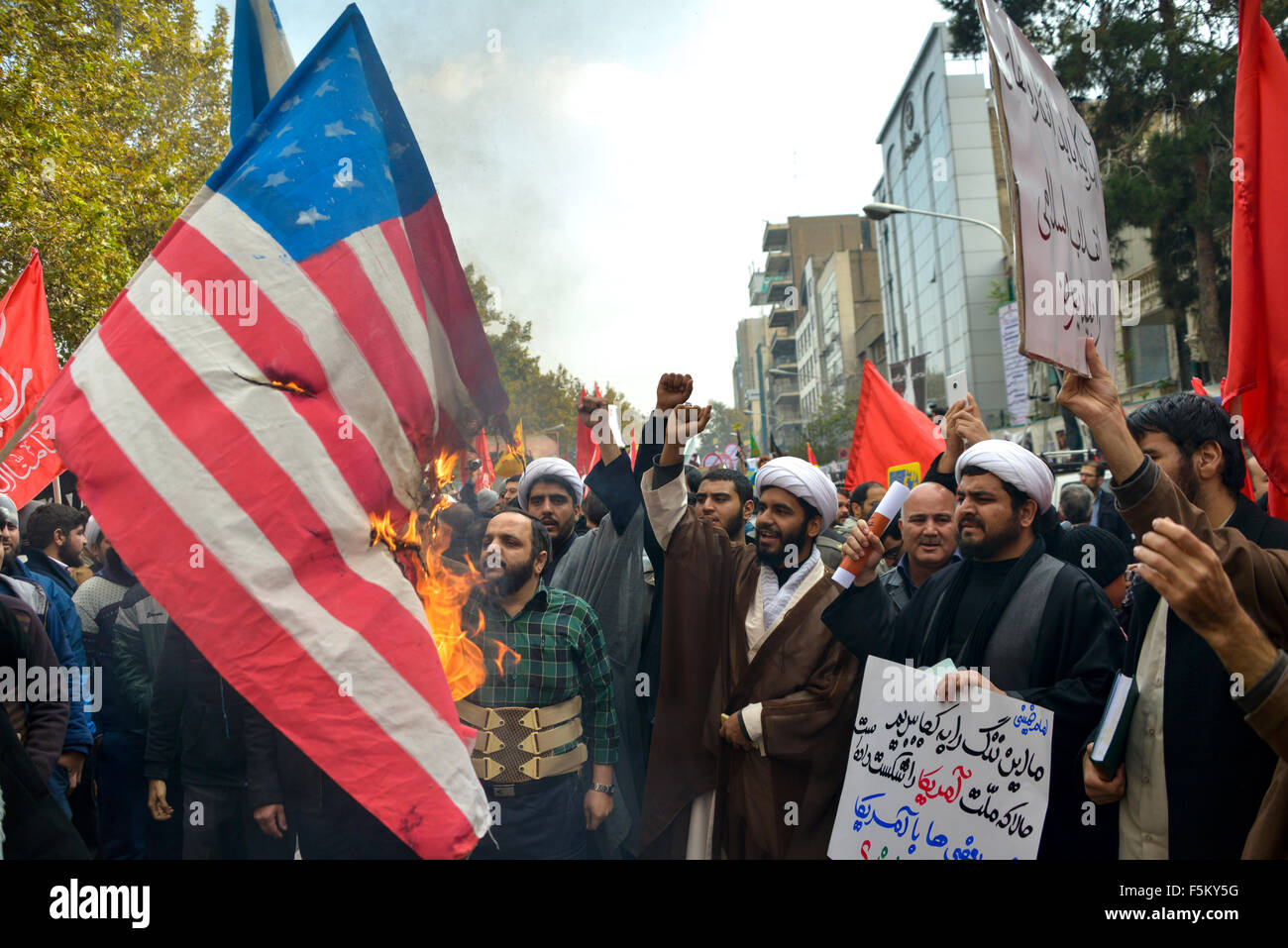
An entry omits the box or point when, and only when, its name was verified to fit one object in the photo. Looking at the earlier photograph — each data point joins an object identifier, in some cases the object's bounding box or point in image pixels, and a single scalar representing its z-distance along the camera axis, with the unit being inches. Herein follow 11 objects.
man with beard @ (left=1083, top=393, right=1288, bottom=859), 90.1
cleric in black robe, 110.1
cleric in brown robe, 126.8
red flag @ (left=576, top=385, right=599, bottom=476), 338.3
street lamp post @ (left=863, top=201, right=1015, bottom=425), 688.0
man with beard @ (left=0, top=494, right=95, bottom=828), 147.1
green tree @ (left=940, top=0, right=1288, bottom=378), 490.3
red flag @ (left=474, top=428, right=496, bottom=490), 282.4
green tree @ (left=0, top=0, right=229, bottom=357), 398.3
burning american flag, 88.7
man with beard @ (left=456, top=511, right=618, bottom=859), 127.0
